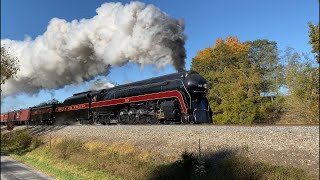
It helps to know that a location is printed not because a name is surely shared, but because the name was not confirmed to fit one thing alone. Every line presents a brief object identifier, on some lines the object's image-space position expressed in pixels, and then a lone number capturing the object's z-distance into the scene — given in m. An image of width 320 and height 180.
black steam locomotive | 19.34
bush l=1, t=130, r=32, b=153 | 26.02
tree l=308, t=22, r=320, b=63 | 23.22
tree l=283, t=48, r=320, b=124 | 27.16
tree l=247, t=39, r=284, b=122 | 40.50
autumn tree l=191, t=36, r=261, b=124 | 38.78
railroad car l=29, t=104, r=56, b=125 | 37.34
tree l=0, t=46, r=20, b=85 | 30.74
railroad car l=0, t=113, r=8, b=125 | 57.56
